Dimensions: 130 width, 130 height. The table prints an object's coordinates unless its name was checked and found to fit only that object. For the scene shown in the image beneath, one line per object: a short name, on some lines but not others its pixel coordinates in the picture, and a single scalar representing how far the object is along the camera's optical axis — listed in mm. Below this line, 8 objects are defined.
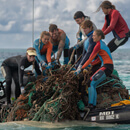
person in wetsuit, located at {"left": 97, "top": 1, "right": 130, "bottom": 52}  14437
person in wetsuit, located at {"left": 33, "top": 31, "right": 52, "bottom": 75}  13917
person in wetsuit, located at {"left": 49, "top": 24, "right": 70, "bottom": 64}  14339
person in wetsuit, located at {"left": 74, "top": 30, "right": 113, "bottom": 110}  12172
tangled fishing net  12078
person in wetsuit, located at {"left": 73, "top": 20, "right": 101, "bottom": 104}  12555
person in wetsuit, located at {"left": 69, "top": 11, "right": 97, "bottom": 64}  14348
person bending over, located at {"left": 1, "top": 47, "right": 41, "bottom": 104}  12703
